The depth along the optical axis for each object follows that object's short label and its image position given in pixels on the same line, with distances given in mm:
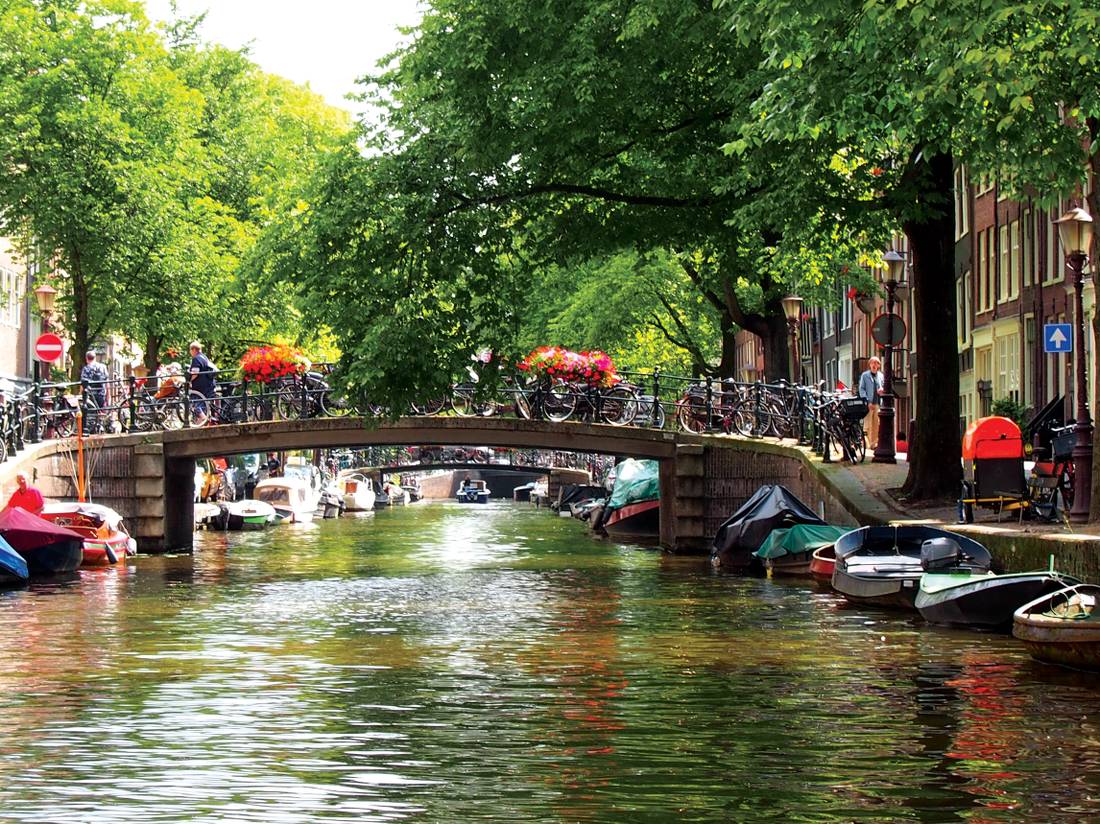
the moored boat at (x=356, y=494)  96438
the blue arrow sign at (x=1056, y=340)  33625
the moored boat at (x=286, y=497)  74562
